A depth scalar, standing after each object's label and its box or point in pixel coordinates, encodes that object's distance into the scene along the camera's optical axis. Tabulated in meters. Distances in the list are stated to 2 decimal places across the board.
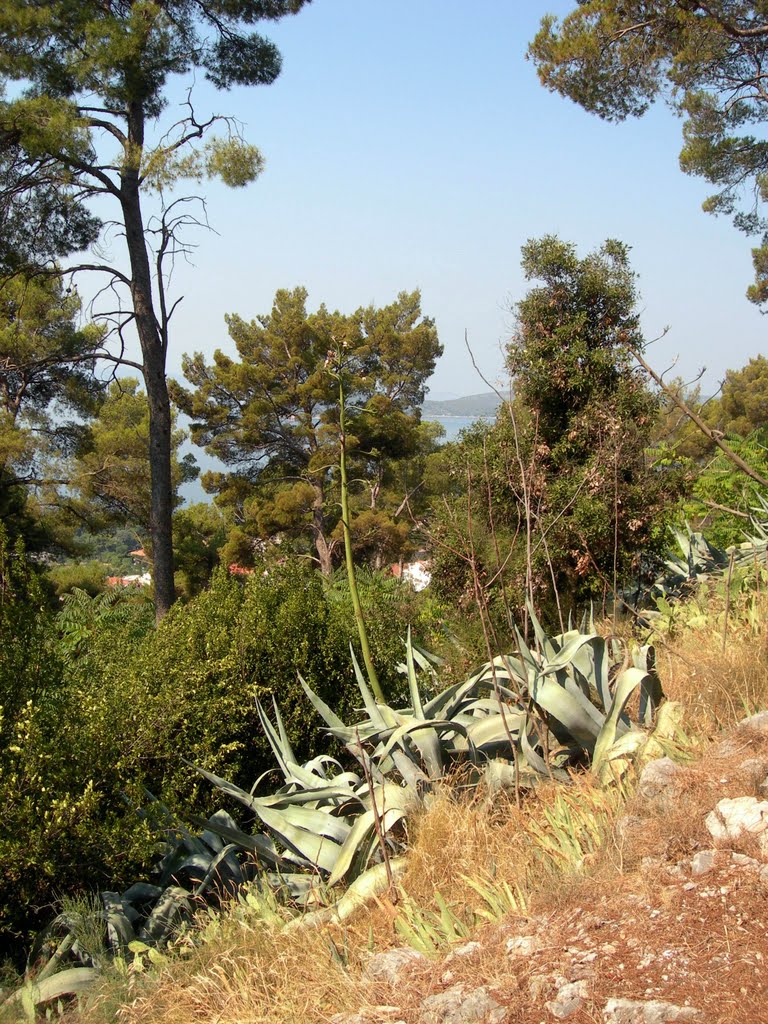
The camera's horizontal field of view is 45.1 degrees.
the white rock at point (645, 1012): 2.06
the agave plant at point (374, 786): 3.42
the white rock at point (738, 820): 2.66
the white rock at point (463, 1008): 2.26
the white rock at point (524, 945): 2.47
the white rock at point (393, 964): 2.58
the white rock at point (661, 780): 2.97
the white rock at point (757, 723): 3.23
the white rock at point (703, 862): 2.60
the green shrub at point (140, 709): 3.72
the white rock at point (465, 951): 2.55
